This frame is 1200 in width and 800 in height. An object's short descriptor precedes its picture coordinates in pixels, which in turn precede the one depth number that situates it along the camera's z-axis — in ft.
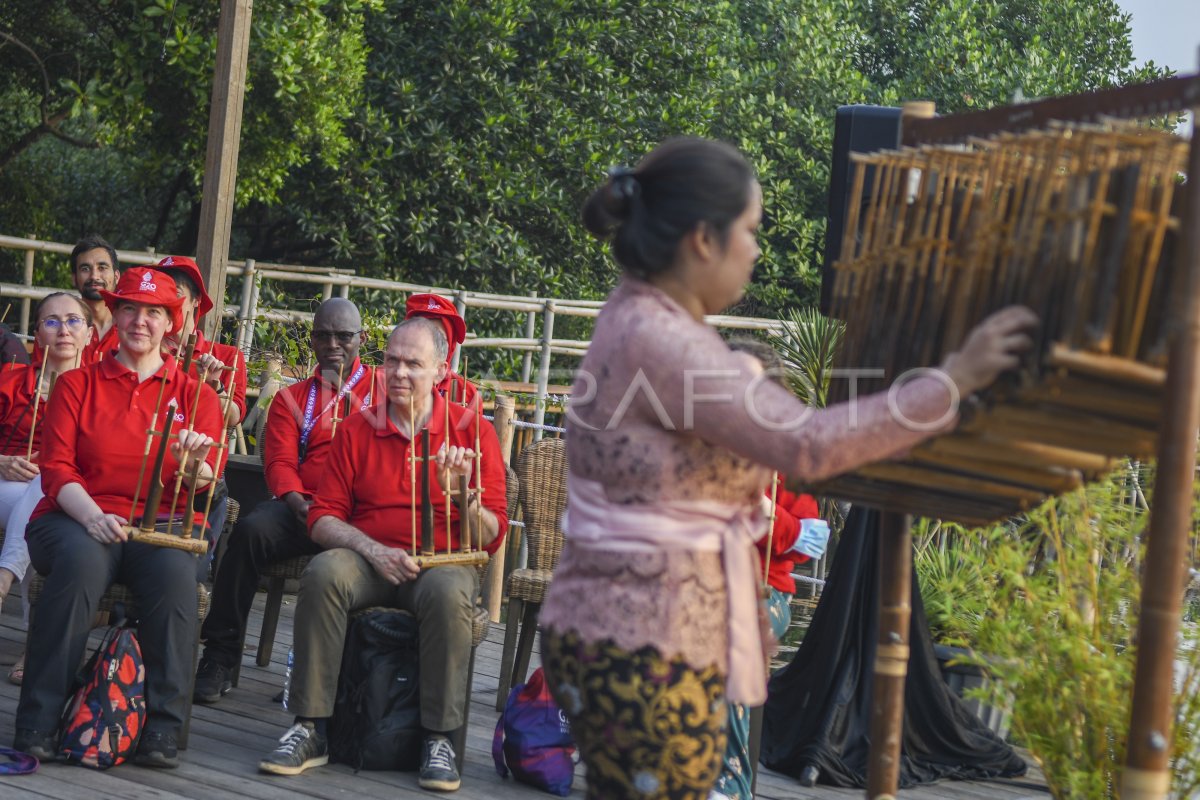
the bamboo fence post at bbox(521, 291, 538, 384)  28.71
